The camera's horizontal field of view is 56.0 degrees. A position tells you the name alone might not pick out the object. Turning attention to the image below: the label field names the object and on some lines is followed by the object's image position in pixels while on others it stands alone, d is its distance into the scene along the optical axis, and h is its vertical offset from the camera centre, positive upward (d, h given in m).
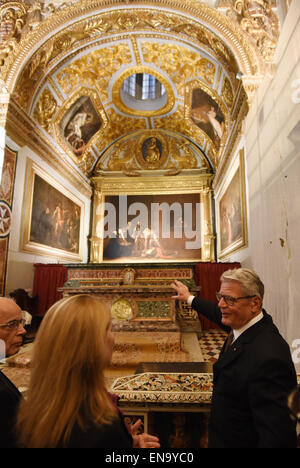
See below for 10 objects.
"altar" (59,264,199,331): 7.02 -0.24
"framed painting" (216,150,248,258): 7.59 +2.24
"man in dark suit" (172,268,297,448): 1.19 -0.45
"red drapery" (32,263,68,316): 8.69 -0.10
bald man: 1.23 -0.36
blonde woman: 0.90 -0.37
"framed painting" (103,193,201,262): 13.14 +2.49
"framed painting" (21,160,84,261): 8.52 +2.14
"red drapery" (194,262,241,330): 8.55 +0.06
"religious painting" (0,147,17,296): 7.11 +1.92
